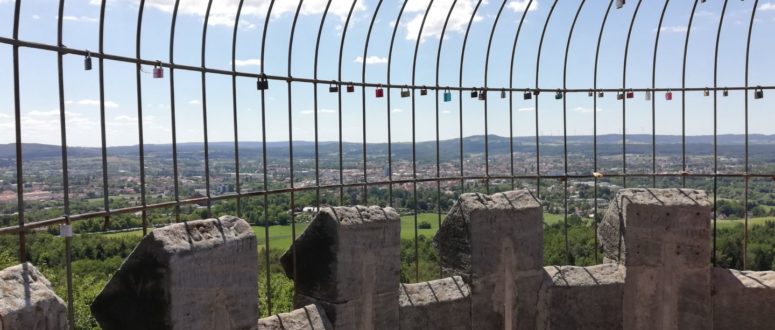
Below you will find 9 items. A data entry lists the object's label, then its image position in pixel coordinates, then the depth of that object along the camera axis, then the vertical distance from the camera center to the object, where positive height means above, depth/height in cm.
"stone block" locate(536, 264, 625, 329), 836 -209
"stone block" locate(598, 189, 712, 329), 827 -158
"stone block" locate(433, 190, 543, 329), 793 -139
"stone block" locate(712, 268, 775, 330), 823 -209
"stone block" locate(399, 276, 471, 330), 743 -191
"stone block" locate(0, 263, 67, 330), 384 -94
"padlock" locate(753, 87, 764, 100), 906 +69
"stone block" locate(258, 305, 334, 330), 619 -175
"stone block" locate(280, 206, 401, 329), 673 -130
